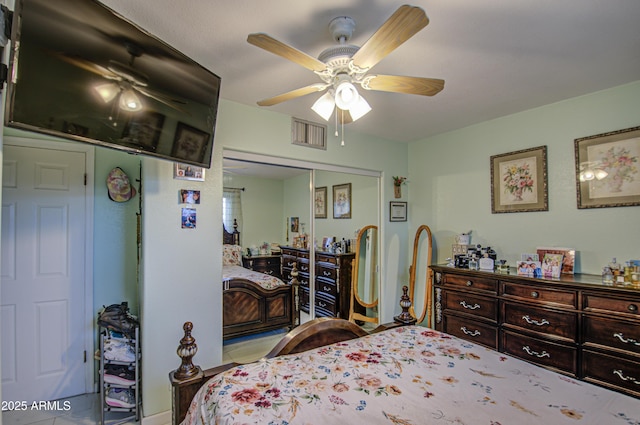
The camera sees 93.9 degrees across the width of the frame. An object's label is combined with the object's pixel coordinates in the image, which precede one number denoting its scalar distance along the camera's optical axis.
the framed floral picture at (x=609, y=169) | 2.23
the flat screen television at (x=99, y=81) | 1.07
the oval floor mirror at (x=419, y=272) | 3.57
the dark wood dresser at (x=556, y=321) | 1.91
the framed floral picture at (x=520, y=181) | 2.70
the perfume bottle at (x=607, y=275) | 2.12
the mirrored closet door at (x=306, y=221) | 2.81
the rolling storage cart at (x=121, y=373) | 2.15
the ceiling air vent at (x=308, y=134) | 2.89
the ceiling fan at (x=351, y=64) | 1.19
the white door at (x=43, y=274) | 2.32
